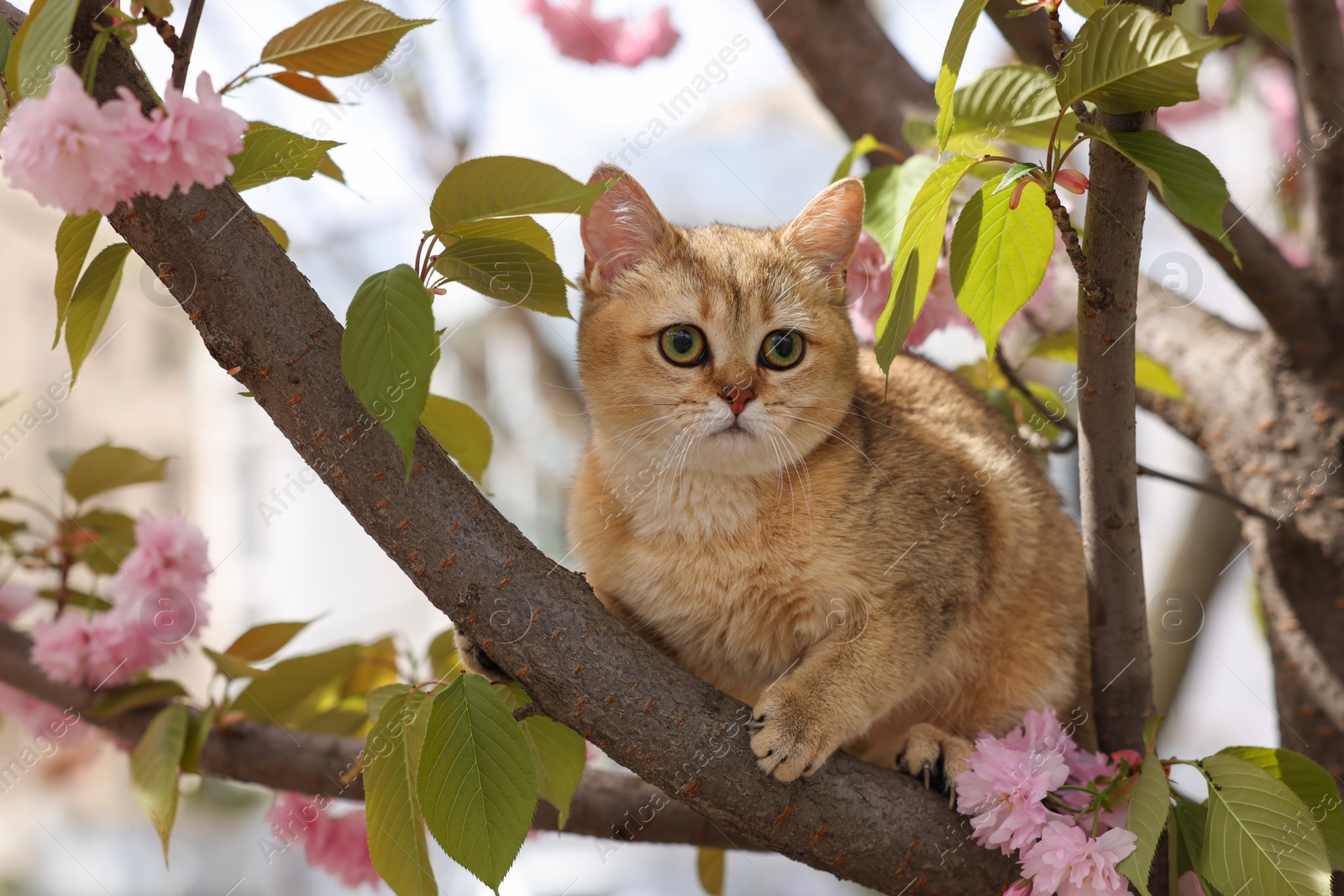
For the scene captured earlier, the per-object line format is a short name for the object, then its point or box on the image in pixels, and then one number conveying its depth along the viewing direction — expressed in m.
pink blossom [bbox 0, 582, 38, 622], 1.07
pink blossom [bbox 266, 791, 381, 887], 1.02
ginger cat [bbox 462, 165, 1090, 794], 0.92
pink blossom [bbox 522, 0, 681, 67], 1.19
